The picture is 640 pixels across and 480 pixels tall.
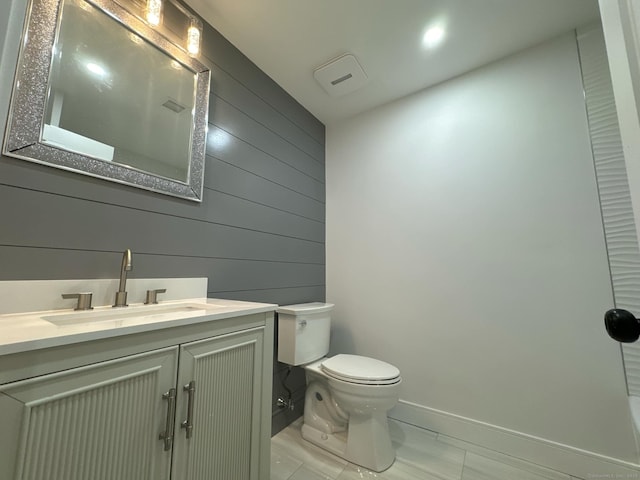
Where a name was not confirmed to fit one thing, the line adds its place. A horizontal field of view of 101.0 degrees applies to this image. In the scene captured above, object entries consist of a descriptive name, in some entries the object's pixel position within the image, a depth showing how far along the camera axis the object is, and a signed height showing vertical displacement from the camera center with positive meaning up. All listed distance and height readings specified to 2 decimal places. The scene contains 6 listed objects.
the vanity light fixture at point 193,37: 1.32 +1.16
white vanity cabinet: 0.52 -0.34
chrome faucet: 0.98 -0.04
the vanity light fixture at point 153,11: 1.18 +1.15
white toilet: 1.33 -0.64
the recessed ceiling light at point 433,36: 1.47 +1.34
